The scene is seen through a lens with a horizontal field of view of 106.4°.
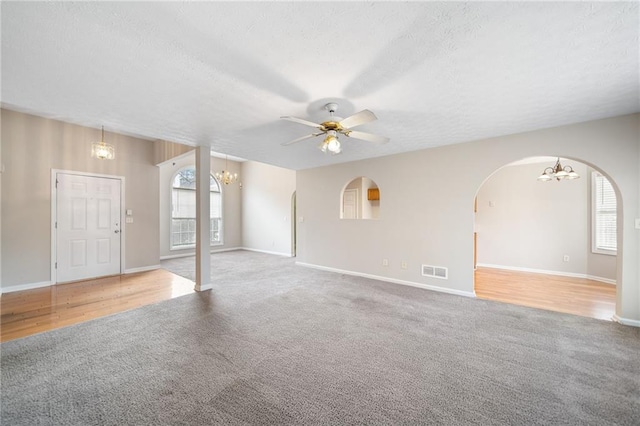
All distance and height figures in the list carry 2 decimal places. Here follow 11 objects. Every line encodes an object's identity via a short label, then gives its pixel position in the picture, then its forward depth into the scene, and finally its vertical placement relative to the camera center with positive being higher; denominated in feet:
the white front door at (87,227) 14.76 -0.94
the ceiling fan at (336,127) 7.02 +2.75
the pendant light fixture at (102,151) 12.73 +3.32
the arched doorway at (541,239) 13.79 -1.98
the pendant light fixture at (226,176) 21.80 +3.73
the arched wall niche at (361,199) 23.50 +1.36
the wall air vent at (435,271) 13.53 -3.40
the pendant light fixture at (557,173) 14.75 +2.51
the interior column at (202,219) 13.65 -0.38
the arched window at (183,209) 24.50 +0.36
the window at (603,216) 15.05 -0.24
